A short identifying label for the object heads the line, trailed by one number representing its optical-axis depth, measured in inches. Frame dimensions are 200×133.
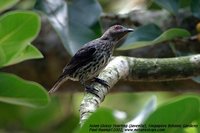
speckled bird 250.8
